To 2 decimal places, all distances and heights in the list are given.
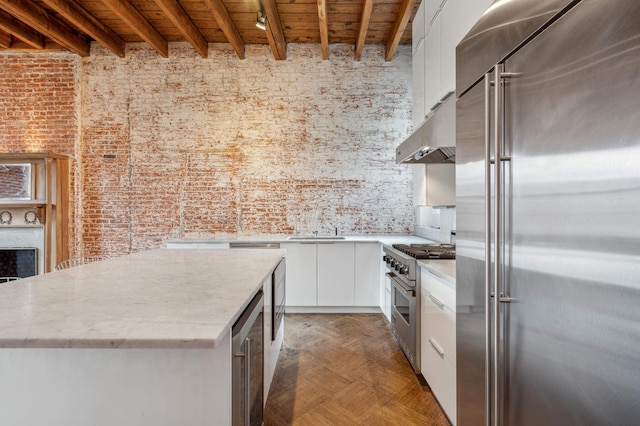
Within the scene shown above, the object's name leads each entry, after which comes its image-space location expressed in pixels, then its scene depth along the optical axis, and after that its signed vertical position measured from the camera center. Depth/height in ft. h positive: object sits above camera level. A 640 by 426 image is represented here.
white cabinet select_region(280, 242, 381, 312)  12.88 -2.40
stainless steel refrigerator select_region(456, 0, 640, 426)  2.16 -0.01
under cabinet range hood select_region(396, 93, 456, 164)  6.31 +1.69
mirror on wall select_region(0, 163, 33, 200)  14.03 +1.32
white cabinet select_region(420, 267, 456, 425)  5.98 -2.54
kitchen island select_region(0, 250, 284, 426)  2.81 -1.51
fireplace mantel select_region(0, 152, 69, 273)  13.94 +0.45
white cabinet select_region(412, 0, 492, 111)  6.65 +4.11
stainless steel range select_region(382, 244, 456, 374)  7.97 -2.05
